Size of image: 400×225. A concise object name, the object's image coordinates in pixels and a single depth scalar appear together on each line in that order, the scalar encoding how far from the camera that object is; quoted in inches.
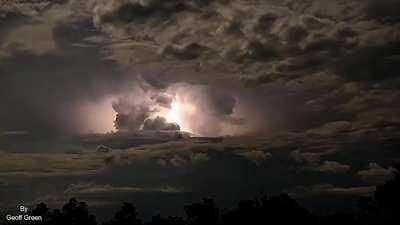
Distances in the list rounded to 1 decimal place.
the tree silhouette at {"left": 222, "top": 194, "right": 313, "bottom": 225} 5137.8
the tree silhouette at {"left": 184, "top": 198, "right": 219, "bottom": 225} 5610.2
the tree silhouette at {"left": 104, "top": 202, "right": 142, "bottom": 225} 5734.3
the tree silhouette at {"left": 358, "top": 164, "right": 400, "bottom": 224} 5083.7
